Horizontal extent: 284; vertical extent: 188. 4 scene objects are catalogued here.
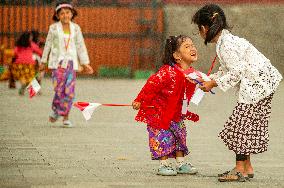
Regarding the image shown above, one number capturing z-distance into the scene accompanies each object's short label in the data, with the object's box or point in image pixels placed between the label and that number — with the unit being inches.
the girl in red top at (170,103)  548.7
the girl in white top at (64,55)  857.6
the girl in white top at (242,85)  515.9
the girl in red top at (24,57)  1350.0
